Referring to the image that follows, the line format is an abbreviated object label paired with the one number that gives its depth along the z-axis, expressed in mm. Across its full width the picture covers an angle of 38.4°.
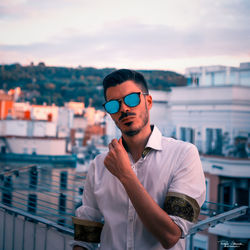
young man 979
